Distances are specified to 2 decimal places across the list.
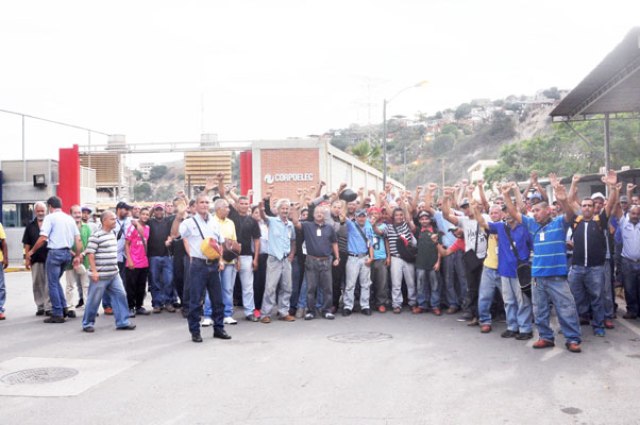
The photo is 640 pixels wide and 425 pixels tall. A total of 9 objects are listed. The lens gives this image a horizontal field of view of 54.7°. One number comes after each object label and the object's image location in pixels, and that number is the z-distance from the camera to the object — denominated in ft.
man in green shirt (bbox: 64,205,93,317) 35.83
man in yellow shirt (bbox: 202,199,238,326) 30.07
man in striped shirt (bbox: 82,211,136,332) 30.22
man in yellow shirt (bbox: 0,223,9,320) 34.65
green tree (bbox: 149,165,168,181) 584.36
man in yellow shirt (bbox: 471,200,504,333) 28.53
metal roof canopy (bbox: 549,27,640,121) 45.88
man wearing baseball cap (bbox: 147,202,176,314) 36.09
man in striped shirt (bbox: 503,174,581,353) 24.72
